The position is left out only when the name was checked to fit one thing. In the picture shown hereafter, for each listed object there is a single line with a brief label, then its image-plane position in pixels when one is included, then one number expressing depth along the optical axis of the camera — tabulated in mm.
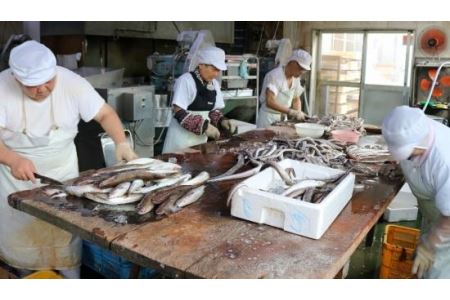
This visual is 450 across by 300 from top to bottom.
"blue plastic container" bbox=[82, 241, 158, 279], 2738
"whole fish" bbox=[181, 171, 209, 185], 2570
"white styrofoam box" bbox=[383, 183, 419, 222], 4676
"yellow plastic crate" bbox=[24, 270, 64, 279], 2364
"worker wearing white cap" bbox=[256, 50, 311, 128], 5539
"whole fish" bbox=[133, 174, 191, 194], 2361
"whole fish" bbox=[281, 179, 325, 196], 2242
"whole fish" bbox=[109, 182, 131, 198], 2293
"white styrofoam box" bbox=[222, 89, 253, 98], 7251
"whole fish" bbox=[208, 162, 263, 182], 2811
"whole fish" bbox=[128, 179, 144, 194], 2330
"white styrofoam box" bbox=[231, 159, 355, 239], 1984
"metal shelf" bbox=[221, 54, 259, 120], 7184
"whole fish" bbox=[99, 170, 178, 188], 2377
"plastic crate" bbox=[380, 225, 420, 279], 3240
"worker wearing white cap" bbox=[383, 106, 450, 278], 2289
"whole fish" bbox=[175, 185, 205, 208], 2316
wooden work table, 1729
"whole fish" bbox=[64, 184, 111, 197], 2322
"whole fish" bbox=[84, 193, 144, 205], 2283
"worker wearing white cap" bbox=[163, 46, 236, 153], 4012
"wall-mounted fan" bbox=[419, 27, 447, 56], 8188
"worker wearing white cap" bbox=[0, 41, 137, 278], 2721
